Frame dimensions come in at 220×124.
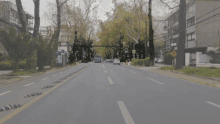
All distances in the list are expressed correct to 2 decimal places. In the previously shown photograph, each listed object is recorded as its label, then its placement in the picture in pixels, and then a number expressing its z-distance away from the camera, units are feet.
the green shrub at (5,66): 84.79
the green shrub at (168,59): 153.40
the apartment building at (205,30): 124.11
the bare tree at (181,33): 79.51
